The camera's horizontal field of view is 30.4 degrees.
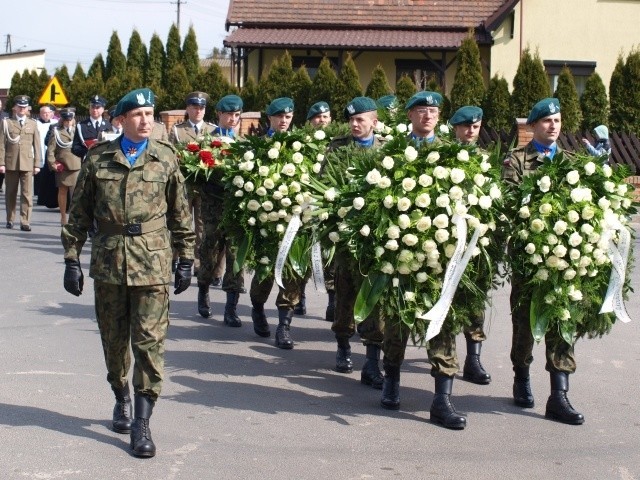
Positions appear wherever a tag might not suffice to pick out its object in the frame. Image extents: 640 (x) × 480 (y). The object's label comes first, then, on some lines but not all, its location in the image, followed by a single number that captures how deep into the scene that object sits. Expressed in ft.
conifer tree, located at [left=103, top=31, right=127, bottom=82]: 161.27
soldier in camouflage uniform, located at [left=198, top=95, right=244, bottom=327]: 34.68
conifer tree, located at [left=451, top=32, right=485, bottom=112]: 91.30
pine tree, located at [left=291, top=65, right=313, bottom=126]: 100.99
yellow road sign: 94.84
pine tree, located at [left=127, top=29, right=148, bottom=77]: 161.58
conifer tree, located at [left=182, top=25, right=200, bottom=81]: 153.69
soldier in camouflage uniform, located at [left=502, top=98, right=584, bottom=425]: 24.30
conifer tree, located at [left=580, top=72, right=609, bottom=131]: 88.28
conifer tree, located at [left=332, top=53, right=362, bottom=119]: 97.55
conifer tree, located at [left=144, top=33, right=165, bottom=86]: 158.61
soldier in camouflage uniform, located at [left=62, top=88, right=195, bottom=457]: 21.48
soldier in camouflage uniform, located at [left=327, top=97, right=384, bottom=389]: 27.27
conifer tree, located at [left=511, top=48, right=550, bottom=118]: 88.38
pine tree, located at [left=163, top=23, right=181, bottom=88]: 156.97
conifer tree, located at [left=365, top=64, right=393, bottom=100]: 97.64
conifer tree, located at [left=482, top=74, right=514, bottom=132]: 88.28
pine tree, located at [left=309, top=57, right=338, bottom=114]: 98.17
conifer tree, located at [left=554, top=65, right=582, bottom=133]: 85.56
